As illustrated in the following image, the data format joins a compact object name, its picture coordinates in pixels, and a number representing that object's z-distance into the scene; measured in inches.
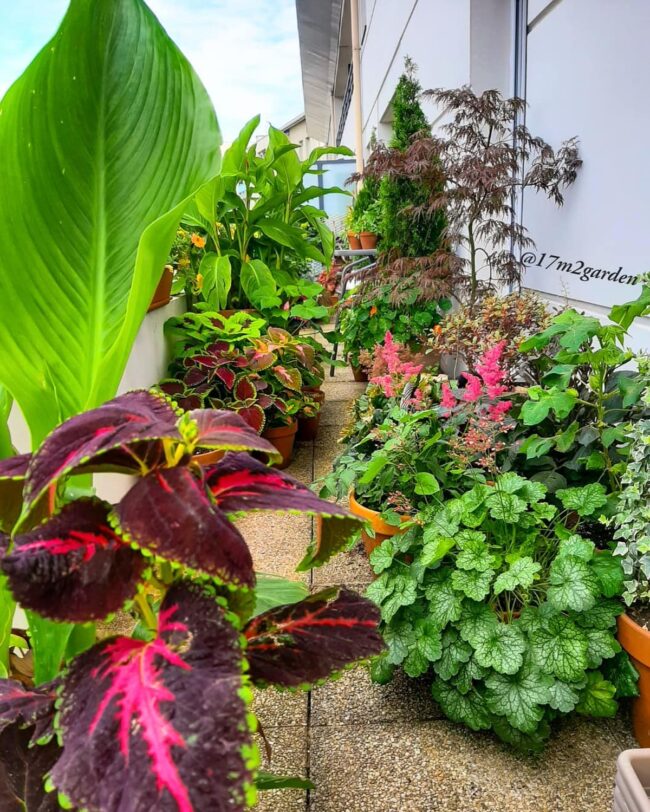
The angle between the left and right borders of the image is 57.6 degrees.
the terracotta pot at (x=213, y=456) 73.3
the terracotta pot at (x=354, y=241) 205.2
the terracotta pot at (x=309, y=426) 113.5
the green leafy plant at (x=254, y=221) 109.0
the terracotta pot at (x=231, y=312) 111.0
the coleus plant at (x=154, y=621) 14.5
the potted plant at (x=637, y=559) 41.2
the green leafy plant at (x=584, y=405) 49.4
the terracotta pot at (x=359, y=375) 151.6
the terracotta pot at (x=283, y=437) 98.2
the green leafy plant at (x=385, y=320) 119.7
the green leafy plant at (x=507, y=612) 41.2
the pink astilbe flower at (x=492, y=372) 49.9
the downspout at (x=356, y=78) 317.1
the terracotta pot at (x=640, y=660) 40.8
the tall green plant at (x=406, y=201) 134.6
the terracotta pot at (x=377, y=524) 58.1
